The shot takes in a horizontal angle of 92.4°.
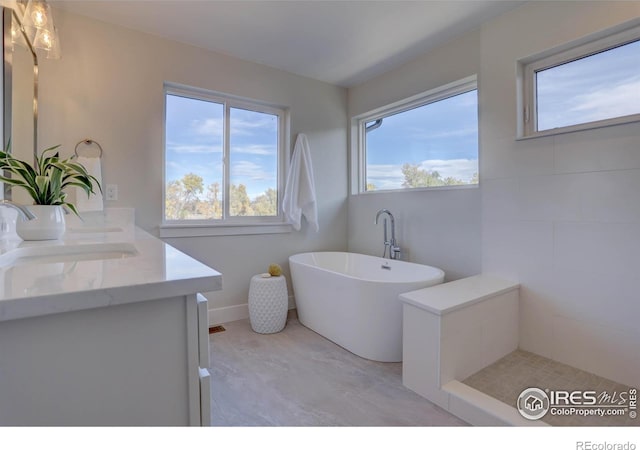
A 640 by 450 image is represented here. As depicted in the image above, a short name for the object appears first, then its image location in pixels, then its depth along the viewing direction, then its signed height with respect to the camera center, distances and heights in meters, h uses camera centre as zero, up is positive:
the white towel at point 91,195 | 2.07 +0.21
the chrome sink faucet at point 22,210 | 1.14 +0.06
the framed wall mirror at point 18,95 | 1.66 +0.78
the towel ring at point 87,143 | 2.09 +0.57
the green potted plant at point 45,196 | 1.29 +0.13
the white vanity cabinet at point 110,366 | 0.54 -0.28
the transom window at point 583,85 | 1.66 +0.84
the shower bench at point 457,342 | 1.46 -0.66
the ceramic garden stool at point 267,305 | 2.48 -0.65
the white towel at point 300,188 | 2.91 +0.35
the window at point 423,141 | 2.42 +0.76
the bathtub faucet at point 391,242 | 2.78 -0.16
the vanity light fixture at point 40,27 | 1.58 +1.05
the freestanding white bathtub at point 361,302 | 2.01 -0.56
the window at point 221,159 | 2.54 +0.60
